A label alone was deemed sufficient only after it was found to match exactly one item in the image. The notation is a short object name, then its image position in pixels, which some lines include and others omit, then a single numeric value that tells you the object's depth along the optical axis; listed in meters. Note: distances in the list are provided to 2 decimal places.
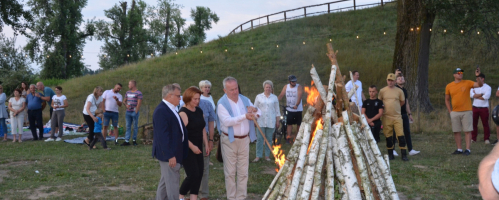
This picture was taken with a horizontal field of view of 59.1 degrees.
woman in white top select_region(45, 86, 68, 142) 14.33
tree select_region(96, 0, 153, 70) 49.65
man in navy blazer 5.57
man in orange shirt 10.12
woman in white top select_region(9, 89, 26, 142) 14.36
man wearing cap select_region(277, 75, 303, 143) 11.80
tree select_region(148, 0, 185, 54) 58.31
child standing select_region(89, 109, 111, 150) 12.22
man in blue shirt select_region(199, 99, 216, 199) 6.86
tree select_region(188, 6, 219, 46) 62.14
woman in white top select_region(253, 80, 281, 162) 10.15
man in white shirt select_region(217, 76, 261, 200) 6.65
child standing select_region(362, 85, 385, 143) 9.98
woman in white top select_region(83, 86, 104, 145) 12.12
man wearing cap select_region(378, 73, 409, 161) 9.77
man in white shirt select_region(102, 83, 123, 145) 13.11
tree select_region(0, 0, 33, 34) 22.77
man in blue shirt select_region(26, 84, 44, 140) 14.71
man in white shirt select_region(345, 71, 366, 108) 12.05
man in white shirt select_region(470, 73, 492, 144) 11.86
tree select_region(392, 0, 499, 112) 16.12
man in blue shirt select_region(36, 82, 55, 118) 14.93
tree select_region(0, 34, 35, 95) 32.00
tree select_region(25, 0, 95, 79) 42.16
